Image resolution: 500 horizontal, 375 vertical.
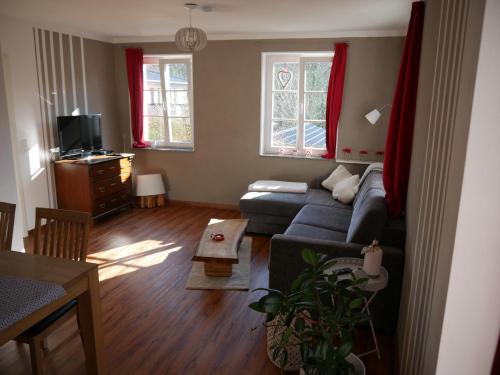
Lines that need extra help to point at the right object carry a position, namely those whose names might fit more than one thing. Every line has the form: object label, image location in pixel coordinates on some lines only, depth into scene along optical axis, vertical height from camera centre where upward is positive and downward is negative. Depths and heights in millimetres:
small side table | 2150 -903
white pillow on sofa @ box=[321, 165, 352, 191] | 4855 -754
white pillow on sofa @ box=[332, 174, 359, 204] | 4355 -830
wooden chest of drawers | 4738 -880
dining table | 1601 -795
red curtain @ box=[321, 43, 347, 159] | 4801 +235
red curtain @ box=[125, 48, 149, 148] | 5598 +318
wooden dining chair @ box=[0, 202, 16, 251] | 2332 -668
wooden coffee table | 3350 -1187
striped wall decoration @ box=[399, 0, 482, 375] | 1229 -271
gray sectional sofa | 2609 -936
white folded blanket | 4801 -883
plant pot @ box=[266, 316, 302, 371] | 2287 -1377
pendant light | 3539 +690
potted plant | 1648 -880
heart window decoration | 5238 +520
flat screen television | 4746 -263
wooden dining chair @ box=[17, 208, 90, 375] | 2279 -709
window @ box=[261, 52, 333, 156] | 5133 +176
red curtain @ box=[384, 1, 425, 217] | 2674 -43
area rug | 3361 -1458
